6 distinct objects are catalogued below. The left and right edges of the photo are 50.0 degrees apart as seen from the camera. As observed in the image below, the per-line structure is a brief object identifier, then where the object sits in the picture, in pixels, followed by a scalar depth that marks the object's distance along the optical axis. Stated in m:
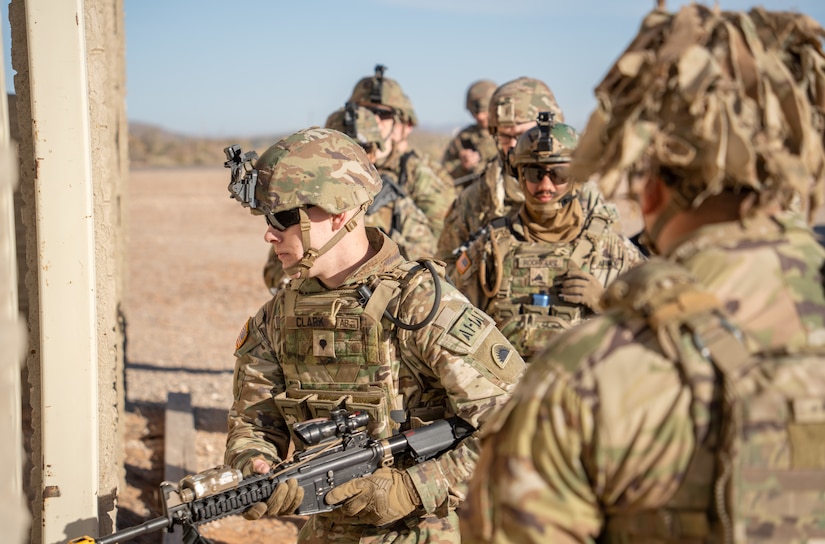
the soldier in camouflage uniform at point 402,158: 7.80
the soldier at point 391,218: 6.89
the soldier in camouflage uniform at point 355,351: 3.15
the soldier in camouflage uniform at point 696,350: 1.67
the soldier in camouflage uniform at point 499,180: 6.45
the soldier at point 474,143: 10.91
